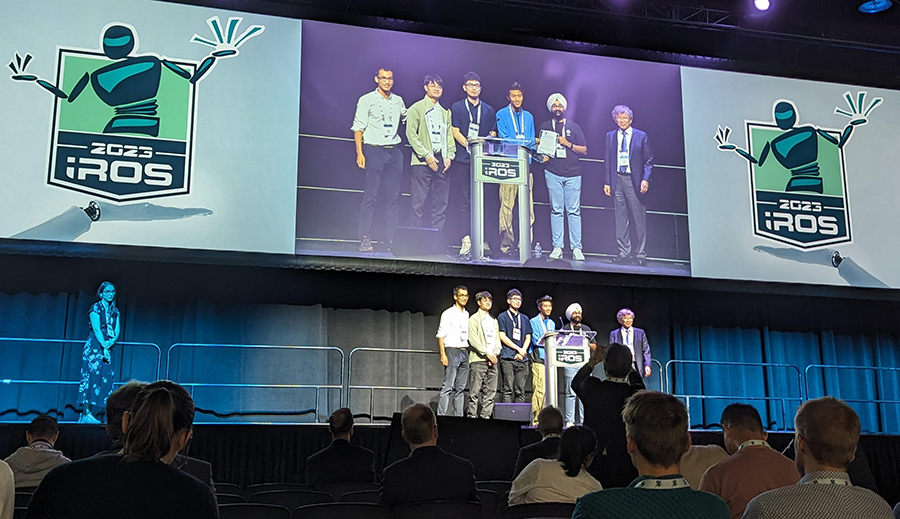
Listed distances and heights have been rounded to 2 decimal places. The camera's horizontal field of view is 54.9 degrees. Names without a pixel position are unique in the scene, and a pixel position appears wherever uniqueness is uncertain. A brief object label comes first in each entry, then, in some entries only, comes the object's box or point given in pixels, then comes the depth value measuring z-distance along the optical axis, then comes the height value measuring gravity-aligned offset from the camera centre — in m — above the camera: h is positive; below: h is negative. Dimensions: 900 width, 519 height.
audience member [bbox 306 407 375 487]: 4.72 -0.43
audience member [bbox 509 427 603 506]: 3.39 -0.35
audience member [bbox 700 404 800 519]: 2.80 -0.30
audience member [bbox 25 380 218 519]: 1.85 -0.21
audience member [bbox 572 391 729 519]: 1.88 -0.21
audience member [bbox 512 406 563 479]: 4.18 -0.30
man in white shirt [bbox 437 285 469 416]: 8.30 +0.35
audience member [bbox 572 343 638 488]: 3.68 -0.12
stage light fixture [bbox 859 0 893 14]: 9.11 +3.96
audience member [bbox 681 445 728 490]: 3.63 -0.32
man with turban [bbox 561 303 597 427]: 8.17 +0.54
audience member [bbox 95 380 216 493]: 2.40 -0.06
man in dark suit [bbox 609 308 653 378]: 8.79 +0.45
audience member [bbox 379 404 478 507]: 3.40 -0.37
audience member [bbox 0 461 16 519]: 2.72 -0.33
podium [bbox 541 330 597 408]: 7.54 +0.28
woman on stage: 7.61 +0.26
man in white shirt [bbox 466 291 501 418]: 8.29 +0.25
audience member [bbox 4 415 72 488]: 4.41 -0.39
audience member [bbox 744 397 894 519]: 2.00 -0.22
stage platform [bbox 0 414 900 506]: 6.94 -0.50
